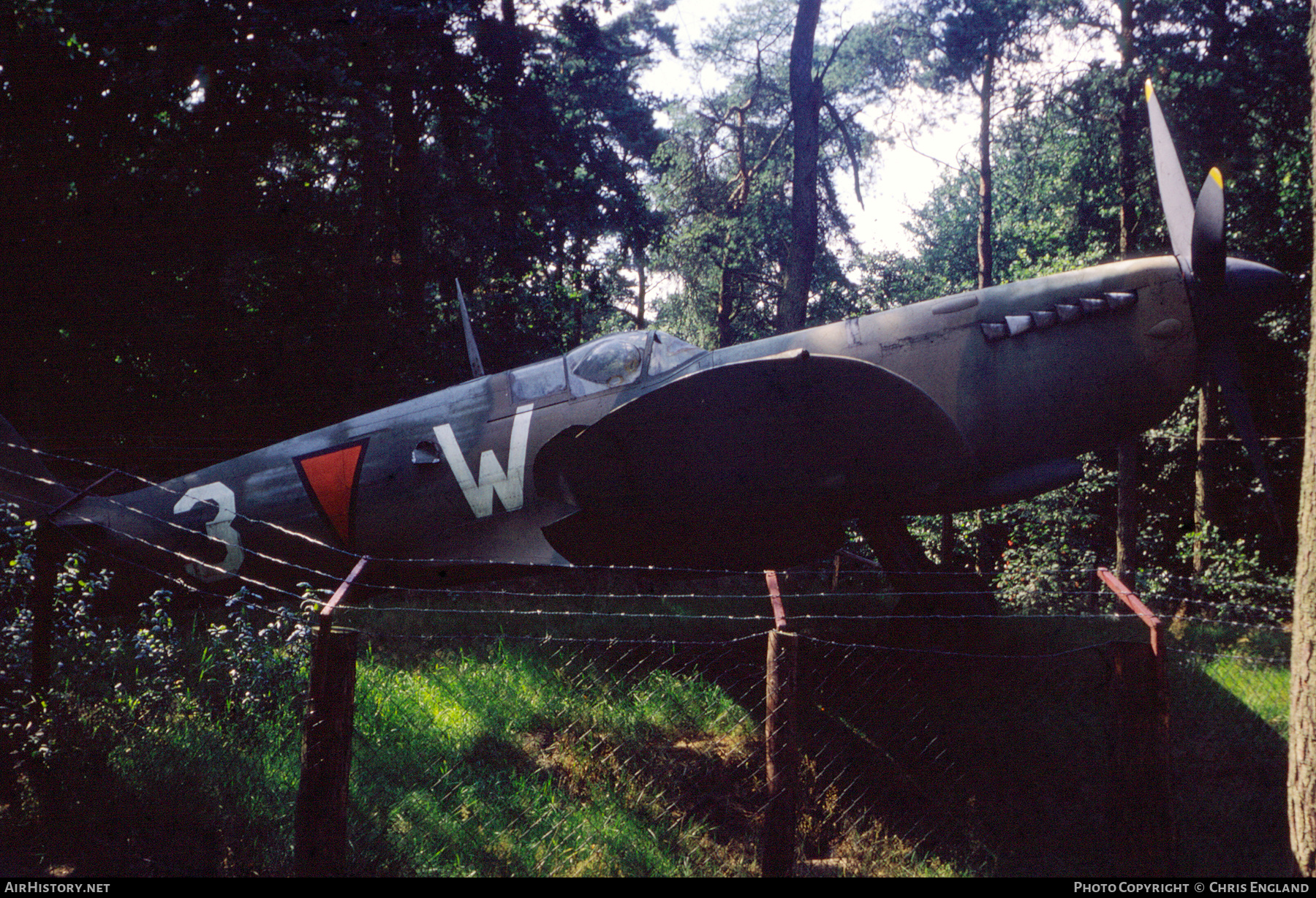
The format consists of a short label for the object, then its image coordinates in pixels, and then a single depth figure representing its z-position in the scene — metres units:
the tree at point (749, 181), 20.23
